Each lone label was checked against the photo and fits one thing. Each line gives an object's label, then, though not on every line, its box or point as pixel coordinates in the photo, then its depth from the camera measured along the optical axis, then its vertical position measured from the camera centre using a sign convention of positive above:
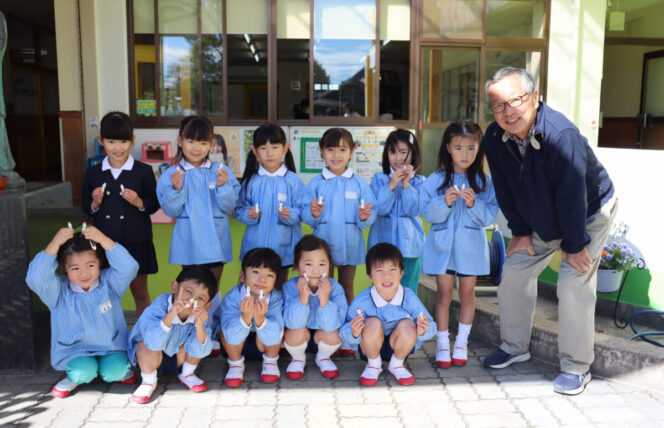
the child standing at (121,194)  3.33 -0.32
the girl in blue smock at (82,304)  2.81 -0.83
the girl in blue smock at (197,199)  3.33 -0.34
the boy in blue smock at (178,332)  2.77 -0.96
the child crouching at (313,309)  3.01 -0.89
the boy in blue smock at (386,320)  2.96 -0.93
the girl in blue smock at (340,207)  3.39 -0.39
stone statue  3.20 -0.09
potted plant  3.78 -0.81
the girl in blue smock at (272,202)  3.39 -0.36
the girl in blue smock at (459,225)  3.25 -0.47
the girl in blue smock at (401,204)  3.44 -0.37
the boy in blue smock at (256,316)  2.95 -0.91
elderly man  2.74 -0.33
